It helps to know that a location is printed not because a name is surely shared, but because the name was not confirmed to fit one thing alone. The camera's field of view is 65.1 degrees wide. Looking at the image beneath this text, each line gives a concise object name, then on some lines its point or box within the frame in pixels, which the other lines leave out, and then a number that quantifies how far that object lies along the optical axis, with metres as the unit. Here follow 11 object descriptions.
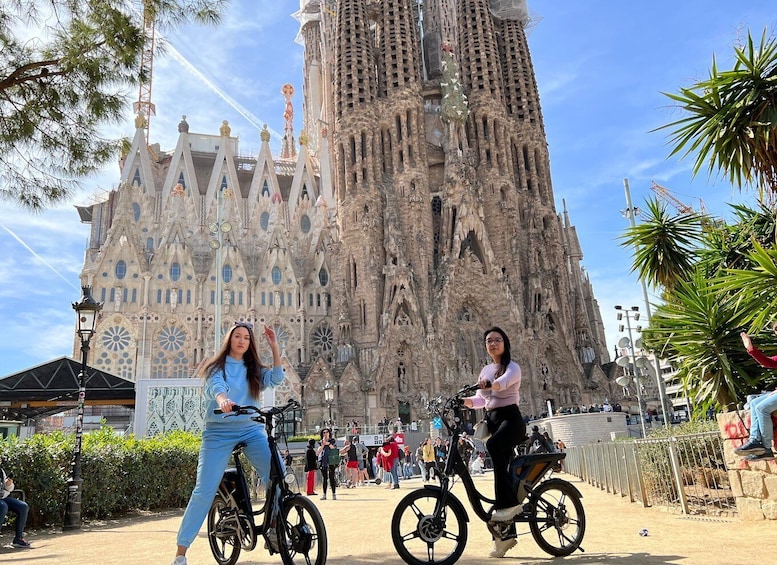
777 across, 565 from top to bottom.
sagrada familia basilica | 36.16
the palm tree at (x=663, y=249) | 11.48
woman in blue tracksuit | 3.99
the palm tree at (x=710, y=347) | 8.10
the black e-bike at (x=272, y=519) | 3.88
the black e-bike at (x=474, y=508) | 4.25
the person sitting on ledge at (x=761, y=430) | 5.06
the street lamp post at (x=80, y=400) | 8.36
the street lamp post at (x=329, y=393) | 25.91
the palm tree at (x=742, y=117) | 7.43
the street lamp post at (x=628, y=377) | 18.94
